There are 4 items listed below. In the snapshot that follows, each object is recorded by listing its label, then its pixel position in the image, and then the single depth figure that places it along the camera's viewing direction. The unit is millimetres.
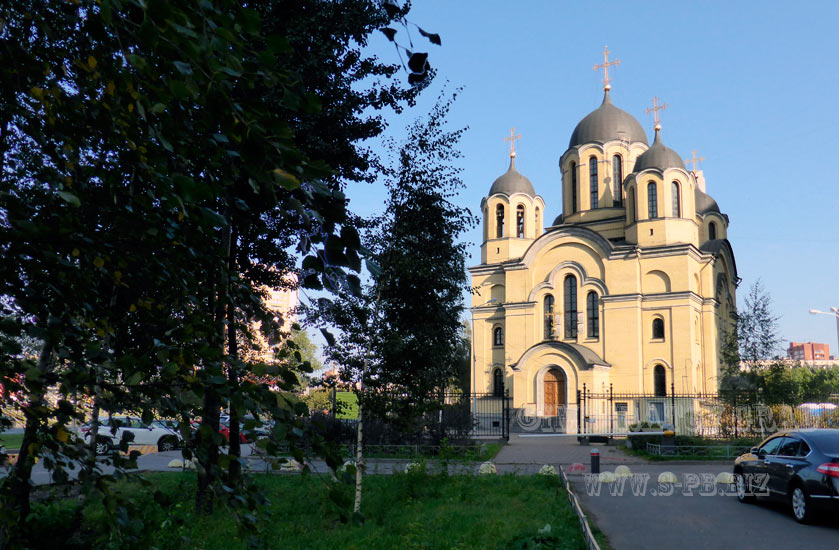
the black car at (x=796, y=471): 9781
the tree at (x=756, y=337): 31891
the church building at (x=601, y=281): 37000
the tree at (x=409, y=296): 11695
